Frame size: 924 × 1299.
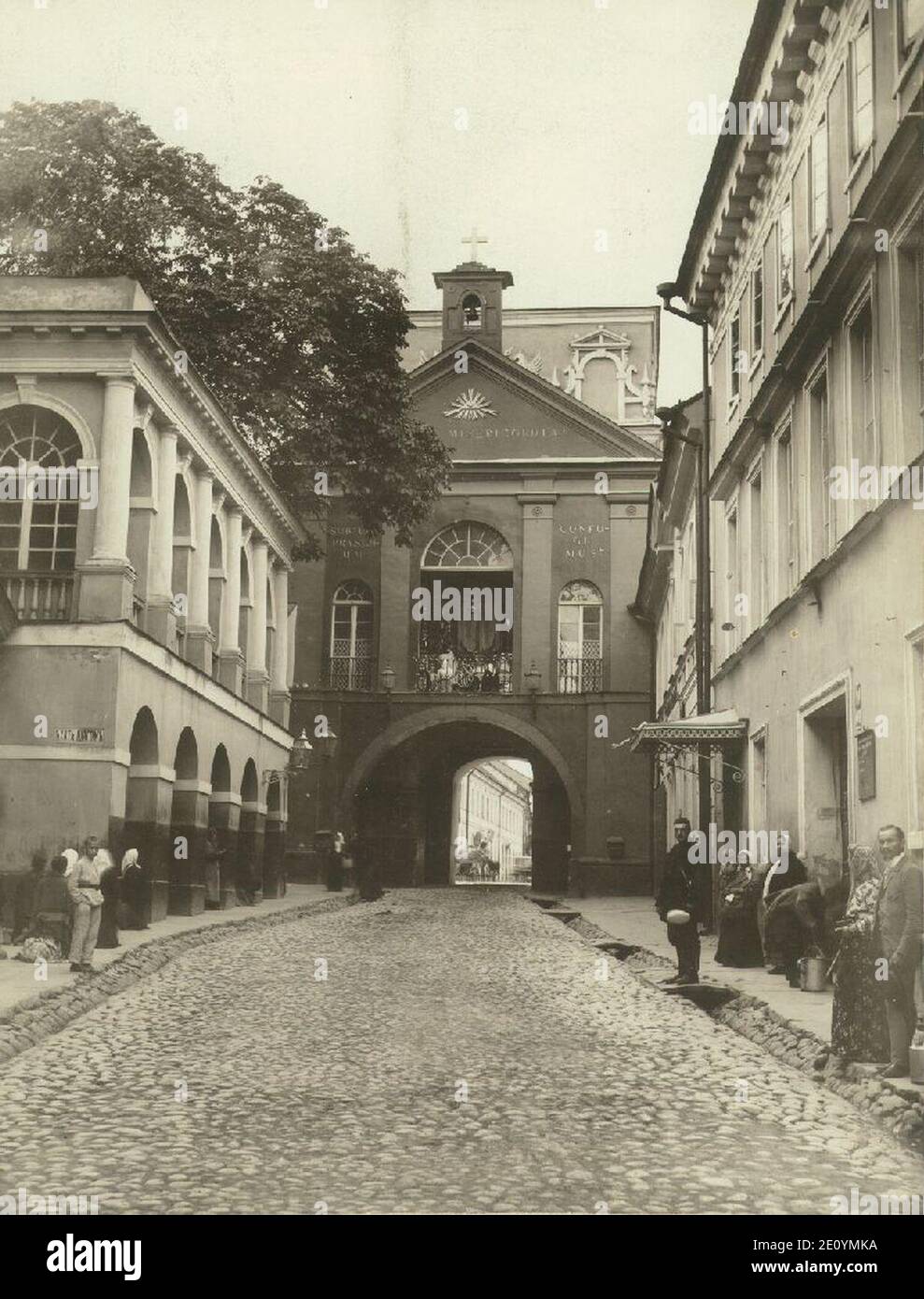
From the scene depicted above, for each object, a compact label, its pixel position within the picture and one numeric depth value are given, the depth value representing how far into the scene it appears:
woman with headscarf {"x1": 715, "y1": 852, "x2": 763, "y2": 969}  15.50
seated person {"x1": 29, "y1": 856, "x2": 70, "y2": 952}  17.03
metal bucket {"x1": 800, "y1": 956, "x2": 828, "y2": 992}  13.14
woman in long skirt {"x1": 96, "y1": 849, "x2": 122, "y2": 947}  15.95
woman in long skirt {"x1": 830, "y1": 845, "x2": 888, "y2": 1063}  8.90
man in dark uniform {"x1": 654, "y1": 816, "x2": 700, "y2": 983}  14.10
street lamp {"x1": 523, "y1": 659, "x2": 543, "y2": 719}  39.88
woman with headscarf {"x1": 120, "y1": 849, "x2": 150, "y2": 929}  19.52
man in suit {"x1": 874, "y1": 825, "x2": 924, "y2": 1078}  8.57
